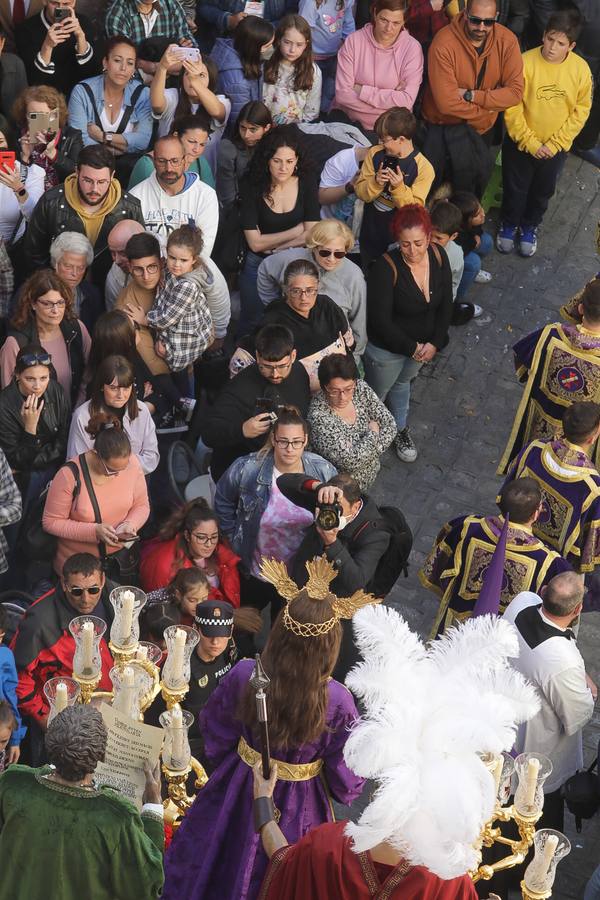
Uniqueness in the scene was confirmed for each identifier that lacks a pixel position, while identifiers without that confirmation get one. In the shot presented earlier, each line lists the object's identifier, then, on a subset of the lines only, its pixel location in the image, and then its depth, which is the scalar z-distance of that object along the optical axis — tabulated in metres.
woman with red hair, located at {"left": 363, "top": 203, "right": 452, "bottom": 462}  16.46
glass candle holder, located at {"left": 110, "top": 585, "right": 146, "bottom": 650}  8.49
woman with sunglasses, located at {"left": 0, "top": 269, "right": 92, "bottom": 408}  14.44
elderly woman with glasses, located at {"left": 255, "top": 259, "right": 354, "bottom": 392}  15.38
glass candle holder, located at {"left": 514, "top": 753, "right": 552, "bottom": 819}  8.10
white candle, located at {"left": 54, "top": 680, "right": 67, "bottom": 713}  8.39
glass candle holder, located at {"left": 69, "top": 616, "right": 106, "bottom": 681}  8.39
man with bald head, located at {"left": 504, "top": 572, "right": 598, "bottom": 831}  12.40
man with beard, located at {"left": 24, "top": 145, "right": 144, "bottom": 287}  15.51
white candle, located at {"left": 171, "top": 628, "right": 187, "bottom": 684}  8.46
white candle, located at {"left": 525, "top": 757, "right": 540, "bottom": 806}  8.08
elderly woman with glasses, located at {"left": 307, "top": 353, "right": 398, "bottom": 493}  14.66
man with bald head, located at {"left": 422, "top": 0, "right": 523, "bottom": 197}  18.94
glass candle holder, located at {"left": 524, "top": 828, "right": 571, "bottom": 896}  7.85
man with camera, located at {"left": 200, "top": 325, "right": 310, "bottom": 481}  14.45
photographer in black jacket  13.16
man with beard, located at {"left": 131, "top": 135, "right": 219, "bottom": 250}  16.16
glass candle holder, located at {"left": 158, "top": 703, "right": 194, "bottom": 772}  8.17
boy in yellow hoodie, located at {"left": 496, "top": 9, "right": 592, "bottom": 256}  19.41
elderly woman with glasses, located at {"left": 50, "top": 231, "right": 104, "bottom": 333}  15.07
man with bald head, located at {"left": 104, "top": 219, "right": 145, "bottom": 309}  15.46
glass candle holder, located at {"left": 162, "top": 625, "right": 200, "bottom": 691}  8.46
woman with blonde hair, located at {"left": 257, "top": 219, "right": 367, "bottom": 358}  15.85
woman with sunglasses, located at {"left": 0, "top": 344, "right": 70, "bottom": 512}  13.93
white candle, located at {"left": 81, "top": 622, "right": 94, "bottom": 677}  8.37
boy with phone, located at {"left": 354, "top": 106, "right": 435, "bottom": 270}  17.16
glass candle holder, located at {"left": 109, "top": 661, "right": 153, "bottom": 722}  8.20
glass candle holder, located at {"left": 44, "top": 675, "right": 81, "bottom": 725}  8.40
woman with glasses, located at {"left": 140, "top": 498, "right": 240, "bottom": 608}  13.55
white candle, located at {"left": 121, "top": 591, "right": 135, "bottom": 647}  8.47
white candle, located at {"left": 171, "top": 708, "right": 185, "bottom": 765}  8.12
